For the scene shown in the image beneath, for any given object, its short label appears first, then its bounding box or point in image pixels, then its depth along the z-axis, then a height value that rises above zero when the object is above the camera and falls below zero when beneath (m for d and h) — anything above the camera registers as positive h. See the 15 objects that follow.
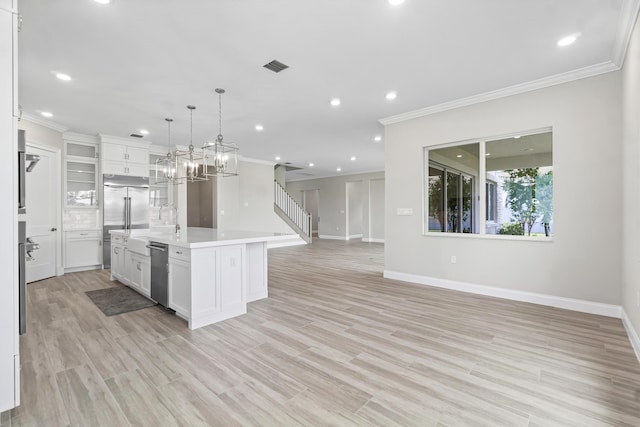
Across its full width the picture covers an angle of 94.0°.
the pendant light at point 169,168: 4.92 +0.79
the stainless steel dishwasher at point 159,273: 3.54 -0.71
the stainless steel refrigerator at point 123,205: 6.43 +0.24
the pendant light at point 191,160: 4.43 +1.18
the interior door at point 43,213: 5.24 +0.06
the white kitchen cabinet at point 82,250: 6.02 -0.71
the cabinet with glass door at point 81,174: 6.22 +0.90
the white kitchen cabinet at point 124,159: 6.50 +1.29
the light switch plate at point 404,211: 5.08 +0.04
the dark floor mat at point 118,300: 3.74 -1.16
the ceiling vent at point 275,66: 3.39 +1.72
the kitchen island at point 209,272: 3.15 -0.67
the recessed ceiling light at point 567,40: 2.89 +1.70
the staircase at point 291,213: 11.11 +0.05
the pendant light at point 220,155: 4.26 +0.89
